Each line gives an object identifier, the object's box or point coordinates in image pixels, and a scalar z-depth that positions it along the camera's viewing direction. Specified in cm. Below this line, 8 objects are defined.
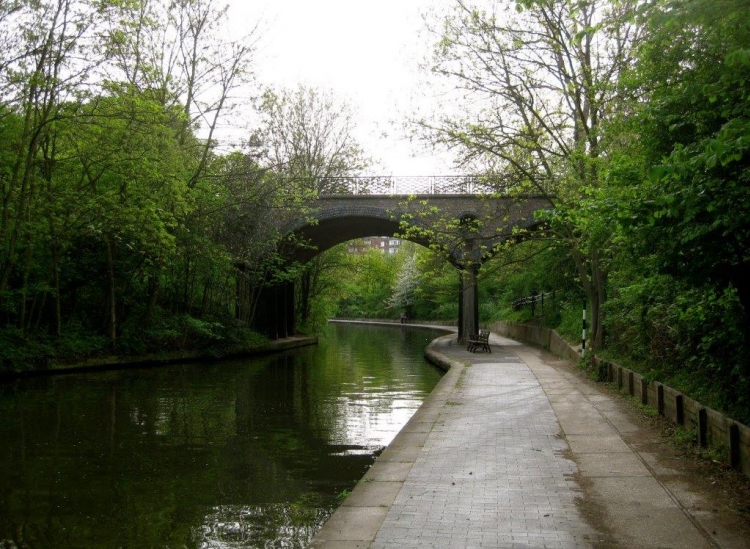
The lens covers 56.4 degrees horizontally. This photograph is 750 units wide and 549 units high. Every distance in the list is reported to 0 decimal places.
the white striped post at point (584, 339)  1711
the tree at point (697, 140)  520
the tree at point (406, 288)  6356
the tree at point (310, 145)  3341
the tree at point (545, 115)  1591
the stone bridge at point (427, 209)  2786
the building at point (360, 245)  4670
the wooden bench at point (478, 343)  2411
